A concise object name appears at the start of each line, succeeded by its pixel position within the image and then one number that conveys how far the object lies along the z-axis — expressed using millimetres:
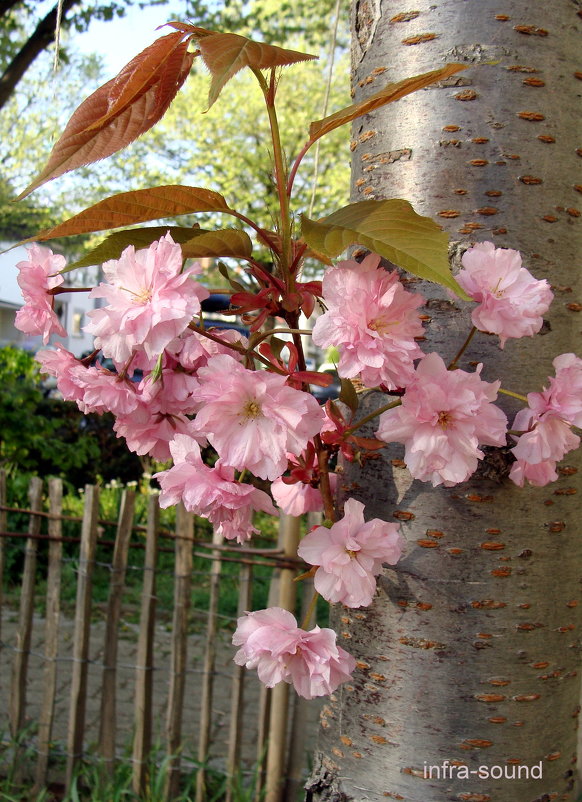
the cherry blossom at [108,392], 826
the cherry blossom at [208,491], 795
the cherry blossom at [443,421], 710
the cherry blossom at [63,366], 887
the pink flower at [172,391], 825
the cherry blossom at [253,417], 675
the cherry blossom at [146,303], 664
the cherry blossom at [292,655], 785
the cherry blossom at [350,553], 782
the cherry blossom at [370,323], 689
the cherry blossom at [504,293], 735
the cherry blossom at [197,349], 803
